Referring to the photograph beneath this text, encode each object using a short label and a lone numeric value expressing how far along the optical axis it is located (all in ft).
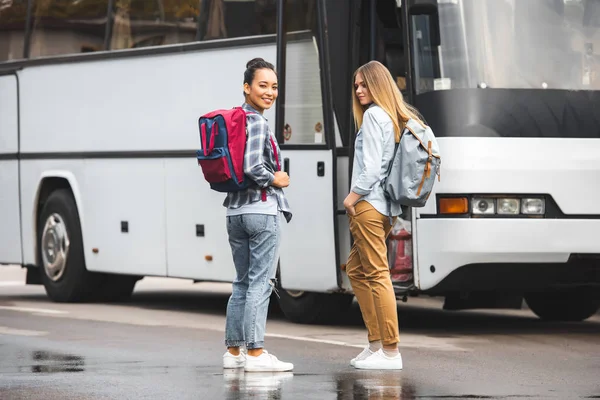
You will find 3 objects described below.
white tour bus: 59.42
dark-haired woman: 47.01
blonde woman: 48.85
